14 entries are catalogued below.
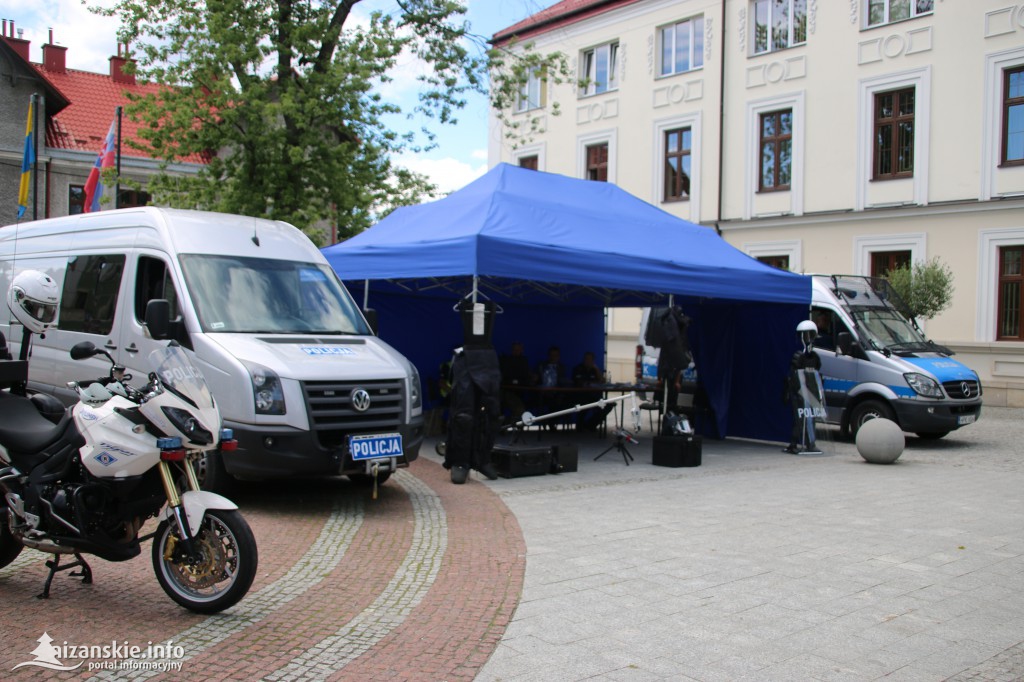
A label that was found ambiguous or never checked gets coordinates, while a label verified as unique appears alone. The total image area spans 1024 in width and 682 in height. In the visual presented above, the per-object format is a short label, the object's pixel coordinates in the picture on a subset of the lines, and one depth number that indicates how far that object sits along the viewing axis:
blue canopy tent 10.36
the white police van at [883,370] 13.42
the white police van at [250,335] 7.35
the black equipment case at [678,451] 11.22
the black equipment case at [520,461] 9.89
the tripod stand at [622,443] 11.52
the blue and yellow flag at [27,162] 18.39
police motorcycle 4.78
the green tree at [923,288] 20.27
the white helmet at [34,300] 5.64
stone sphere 11.64
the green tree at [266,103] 19.03
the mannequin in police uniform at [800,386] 12.62
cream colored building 21.44
